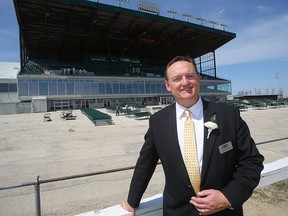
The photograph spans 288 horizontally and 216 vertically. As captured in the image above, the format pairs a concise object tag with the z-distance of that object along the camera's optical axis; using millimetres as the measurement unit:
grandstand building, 45594
